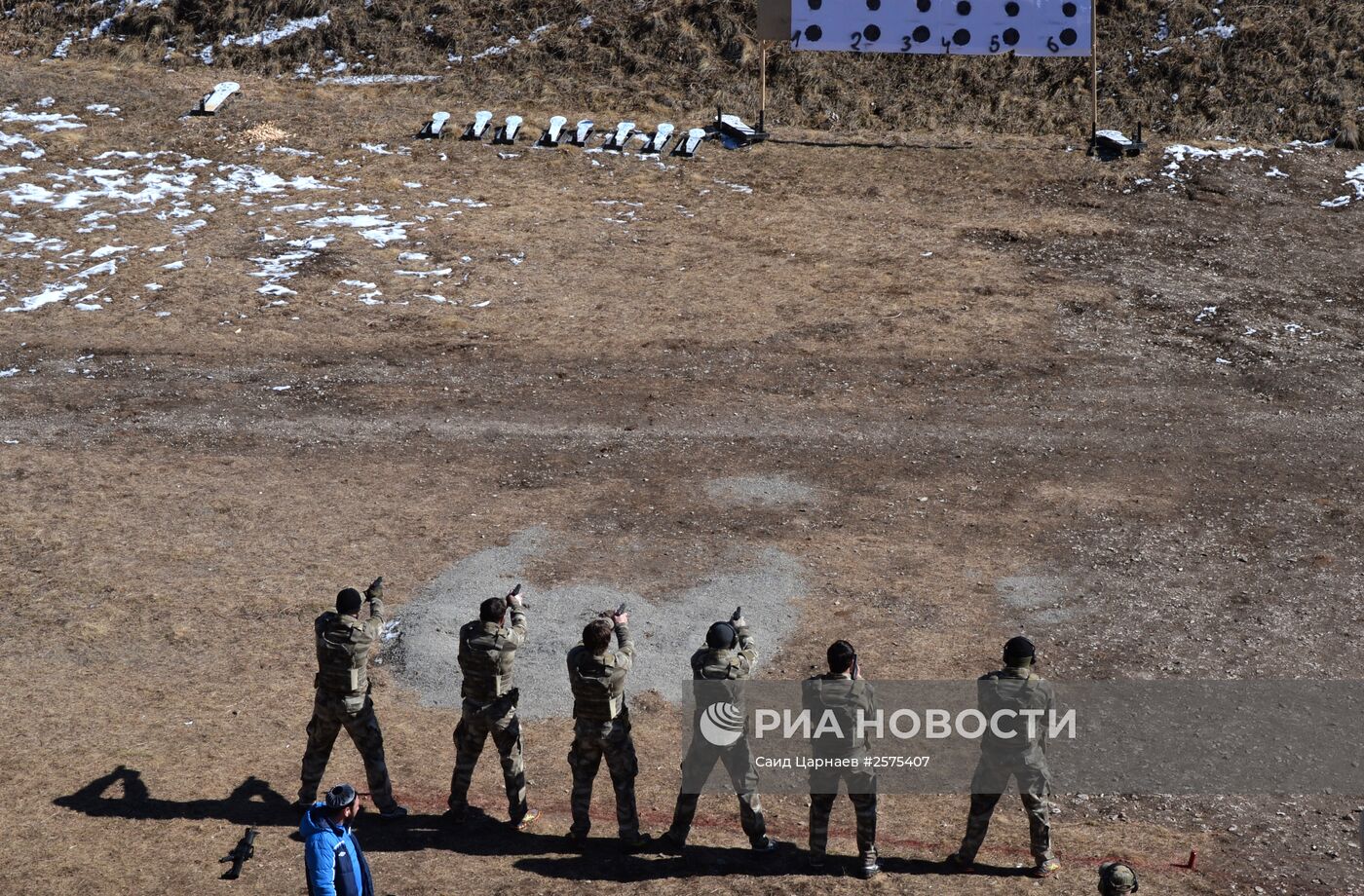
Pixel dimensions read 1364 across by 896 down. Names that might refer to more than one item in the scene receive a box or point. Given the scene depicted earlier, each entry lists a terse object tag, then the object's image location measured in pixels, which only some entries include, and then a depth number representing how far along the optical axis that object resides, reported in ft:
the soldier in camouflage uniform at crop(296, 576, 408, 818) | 64.49
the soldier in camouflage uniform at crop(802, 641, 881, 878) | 60.85
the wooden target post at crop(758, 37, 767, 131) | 169.27
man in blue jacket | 52.24
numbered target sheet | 170.91
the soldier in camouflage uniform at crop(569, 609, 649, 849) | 61.87
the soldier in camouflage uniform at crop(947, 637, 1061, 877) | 61.05
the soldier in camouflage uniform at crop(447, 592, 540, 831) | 63.93
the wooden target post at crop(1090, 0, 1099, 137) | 166.61
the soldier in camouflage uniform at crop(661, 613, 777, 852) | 62.54
